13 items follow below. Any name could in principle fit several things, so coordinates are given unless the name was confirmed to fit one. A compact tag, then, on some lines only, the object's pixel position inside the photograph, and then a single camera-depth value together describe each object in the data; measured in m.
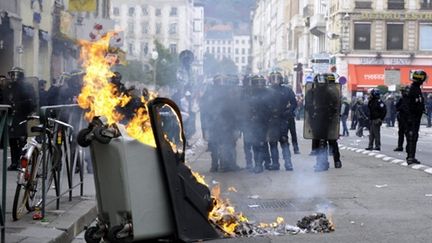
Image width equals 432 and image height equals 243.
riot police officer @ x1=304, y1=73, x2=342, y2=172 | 13.50
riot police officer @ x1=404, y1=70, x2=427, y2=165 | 14.23
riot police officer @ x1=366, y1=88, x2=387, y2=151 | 19.86
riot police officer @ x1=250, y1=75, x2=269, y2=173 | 13.69
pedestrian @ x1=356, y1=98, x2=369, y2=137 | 28.31
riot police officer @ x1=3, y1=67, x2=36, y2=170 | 12.59
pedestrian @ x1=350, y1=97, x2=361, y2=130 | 34.47
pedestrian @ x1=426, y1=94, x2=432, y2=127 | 39.62
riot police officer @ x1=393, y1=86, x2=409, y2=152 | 14.64
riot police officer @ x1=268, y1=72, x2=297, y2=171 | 13.84
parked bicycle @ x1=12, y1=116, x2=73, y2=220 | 7.95
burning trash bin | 5.89
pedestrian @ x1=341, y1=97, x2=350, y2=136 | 29.38
